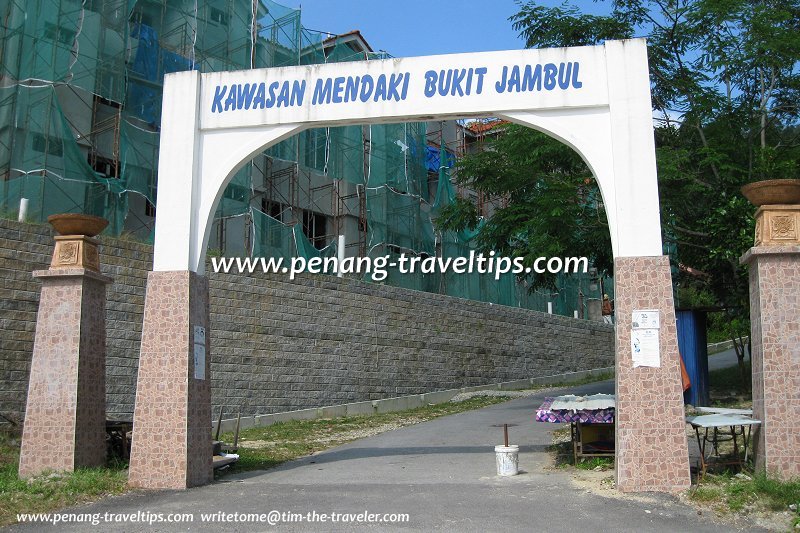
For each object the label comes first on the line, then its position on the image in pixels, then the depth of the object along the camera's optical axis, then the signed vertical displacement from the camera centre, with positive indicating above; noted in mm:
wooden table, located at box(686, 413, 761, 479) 8000 -696
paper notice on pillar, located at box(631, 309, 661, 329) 8516 +422
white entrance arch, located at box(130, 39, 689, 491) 8430 +2535
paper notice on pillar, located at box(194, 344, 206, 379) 9406 -92
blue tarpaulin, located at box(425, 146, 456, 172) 29125 +7553
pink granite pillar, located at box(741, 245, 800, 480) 7855 -5
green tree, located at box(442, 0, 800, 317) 13707 +4176
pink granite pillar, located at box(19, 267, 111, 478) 9211 -359
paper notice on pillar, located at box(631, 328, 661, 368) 8438 +96
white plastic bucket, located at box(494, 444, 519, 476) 9281 -1266
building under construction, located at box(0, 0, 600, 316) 15555 +5529
